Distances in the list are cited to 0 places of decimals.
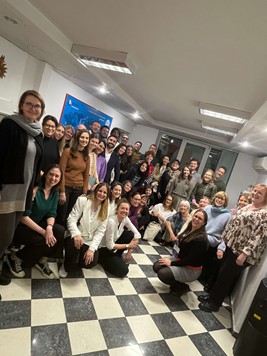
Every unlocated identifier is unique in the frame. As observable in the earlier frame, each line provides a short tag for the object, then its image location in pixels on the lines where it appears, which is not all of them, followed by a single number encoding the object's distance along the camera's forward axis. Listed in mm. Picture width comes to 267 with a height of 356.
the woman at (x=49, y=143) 2486
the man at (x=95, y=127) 4469
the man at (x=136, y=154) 5051
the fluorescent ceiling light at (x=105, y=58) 2817
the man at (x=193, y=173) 4840
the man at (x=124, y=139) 4746
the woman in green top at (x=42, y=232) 2133
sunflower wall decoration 3557
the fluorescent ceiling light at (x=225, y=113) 3670
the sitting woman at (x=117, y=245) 2656
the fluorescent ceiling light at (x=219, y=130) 5442
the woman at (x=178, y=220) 3738
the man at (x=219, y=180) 4551
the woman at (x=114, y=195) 2799
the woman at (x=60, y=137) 2846
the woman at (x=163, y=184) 5082
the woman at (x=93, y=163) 3339
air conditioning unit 6293
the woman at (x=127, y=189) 3484
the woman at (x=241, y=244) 2211
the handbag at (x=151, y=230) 4129
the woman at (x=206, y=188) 4473
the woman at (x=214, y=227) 3121
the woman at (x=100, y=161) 3537
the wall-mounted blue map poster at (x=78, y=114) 5309
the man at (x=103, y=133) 4280
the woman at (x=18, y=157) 1500
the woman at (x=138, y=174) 4355
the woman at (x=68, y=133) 3422
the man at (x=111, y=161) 3846
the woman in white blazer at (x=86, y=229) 2379
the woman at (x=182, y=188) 4773
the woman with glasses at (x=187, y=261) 2527
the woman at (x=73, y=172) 2682
